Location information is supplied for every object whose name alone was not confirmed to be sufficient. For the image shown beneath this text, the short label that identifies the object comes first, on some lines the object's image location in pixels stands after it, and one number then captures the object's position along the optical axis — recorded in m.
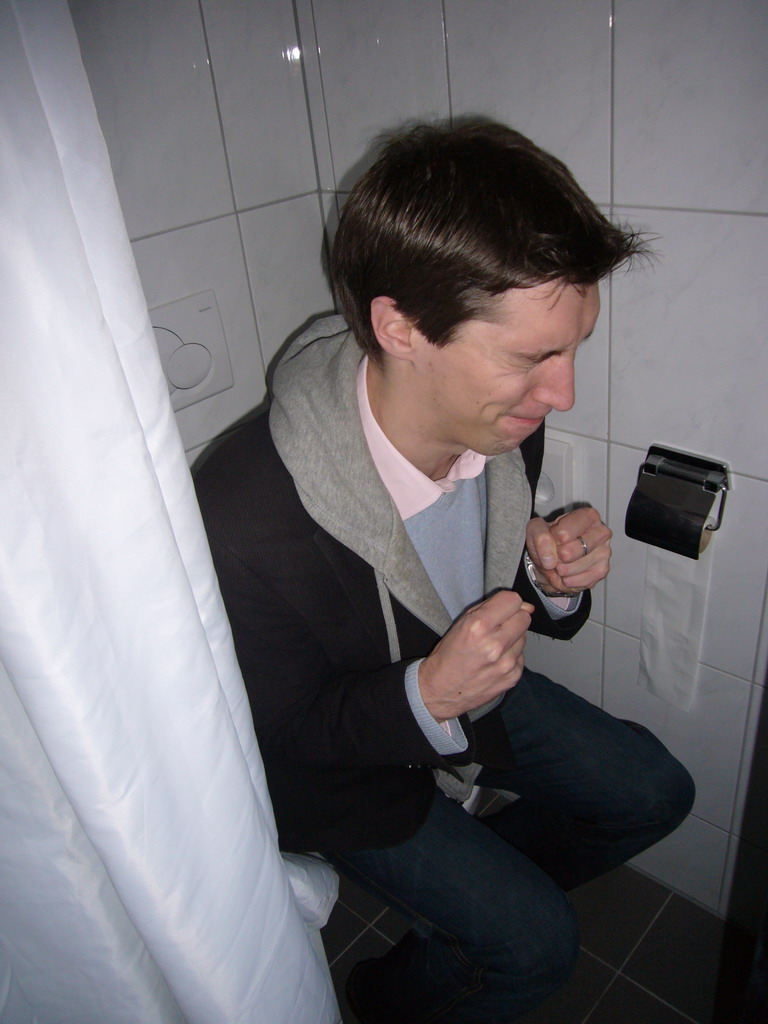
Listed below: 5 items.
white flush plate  1.28
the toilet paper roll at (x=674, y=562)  1.10
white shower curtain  0.51
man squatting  0.89
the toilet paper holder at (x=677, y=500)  1.08
